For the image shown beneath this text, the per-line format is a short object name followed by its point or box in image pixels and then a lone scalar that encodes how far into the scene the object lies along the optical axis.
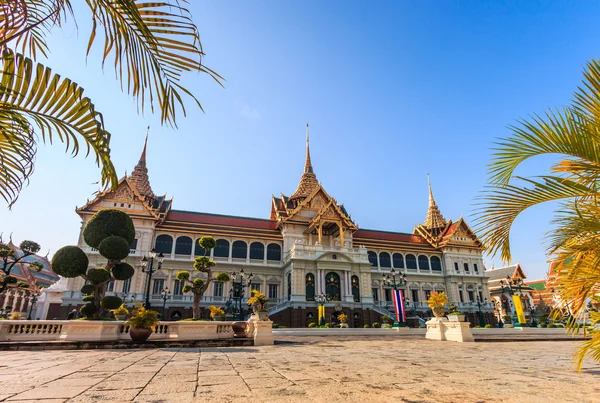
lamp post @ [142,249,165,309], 15.42
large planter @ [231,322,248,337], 13.31
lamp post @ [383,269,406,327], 22.37
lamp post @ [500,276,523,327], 26.27
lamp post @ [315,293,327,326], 24.90
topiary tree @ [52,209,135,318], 14.94
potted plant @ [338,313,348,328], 23.95
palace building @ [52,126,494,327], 29.25
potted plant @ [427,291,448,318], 16.45
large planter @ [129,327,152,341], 11.00
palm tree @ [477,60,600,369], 3.40
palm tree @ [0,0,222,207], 2.20
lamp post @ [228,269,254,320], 24.17
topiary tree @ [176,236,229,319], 15.99
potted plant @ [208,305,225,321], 14.41
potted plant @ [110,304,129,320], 14.69
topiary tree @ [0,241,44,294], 18.62
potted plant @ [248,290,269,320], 13.28
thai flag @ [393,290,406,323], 23.63
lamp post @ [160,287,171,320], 28.27
